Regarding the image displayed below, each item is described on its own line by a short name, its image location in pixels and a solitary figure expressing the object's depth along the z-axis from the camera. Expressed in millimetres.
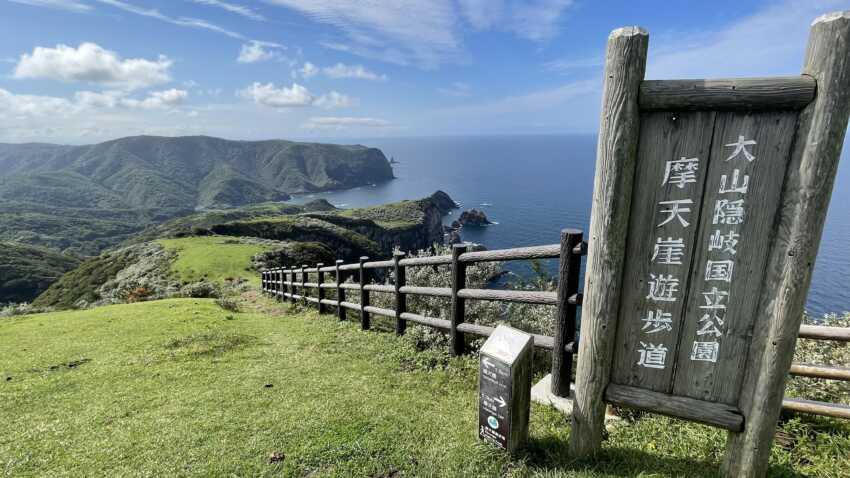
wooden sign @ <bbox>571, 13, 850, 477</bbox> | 3148
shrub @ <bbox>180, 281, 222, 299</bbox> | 27352
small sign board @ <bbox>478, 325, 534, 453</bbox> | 4238
